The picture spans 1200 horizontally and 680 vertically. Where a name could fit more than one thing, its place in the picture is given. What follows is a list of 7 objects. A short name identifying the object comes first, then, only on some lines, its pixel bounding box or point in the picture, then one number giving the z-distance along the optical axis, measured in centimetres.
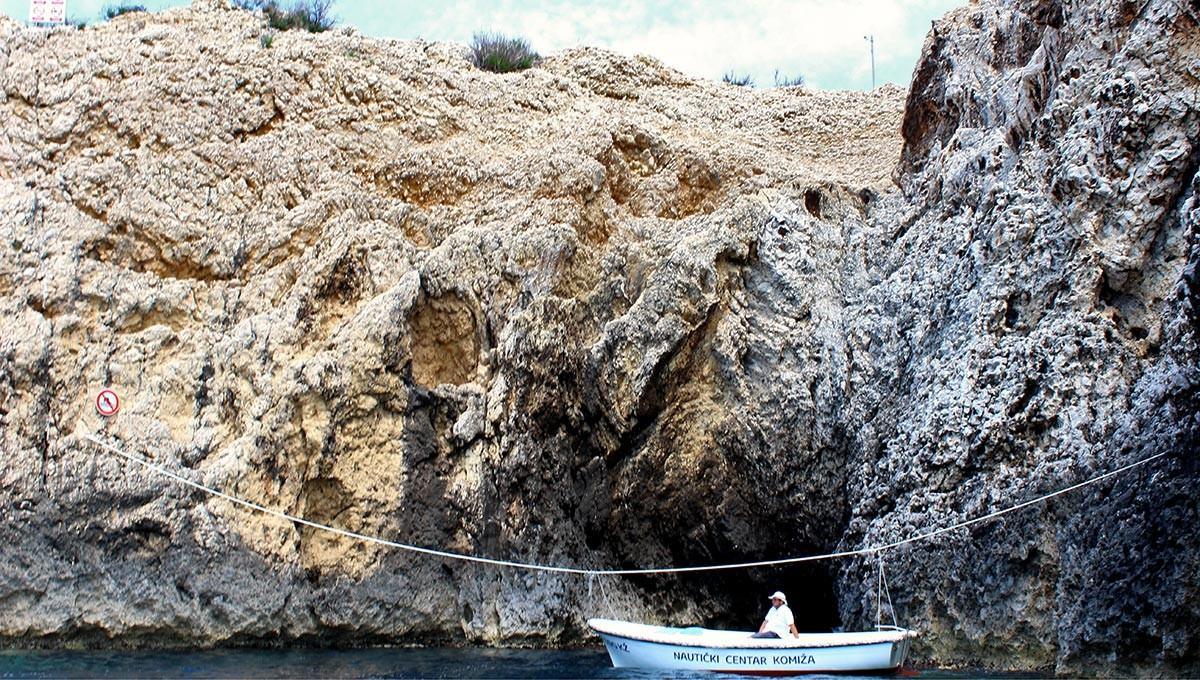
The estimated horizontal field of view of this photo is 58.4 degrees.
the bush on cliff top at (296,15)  1781
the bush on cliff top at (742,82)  2029
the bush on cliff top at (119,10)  1706
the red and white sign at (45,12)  1577
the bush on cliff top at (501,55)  1786
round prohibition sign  1220
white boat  1074
